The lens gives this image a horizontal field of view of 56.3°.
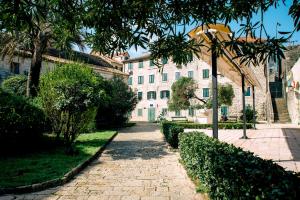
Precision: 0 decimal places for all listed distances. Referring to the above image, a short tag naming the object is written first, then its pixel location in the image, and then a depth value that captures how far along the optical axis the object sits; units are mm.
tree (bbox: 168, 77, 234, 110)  39750
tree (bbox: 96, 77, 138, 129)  26672
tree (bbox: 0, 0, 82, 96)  2797
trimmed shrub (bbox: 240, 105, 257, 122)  34281
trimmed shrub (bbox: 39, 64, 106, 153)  10039
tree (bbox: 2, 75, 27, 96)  24553
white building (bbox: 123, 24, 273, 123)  41834
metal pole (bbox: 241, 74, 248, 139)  14695
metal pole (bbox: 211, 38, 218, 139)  7898
